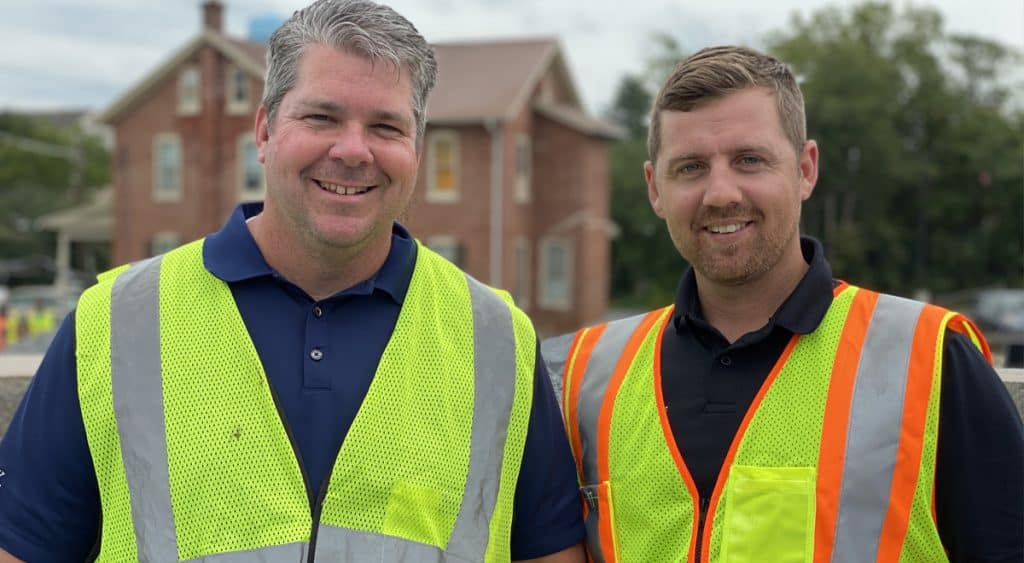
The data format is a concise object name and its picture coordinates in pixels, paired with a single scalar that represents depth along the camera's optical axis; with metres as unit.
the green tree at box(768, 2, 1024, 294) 45.47
